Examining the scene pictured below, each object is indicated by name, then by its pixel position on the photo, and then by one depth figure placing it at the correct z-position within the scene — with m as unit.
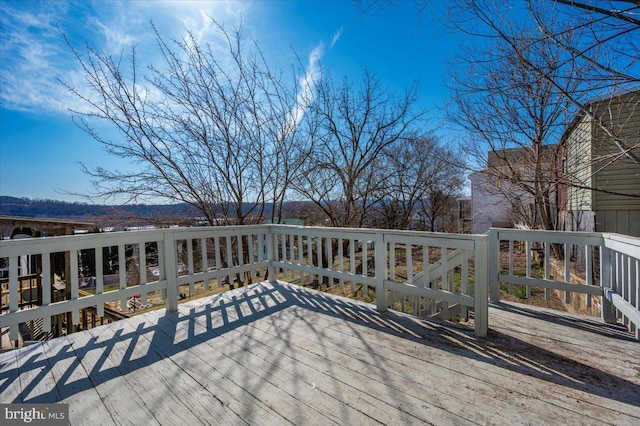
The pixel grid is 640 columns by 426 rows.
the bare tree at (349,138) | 6.60
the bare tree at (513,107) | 3.64
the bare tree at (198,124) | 4.73
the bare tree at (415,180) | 8.27
